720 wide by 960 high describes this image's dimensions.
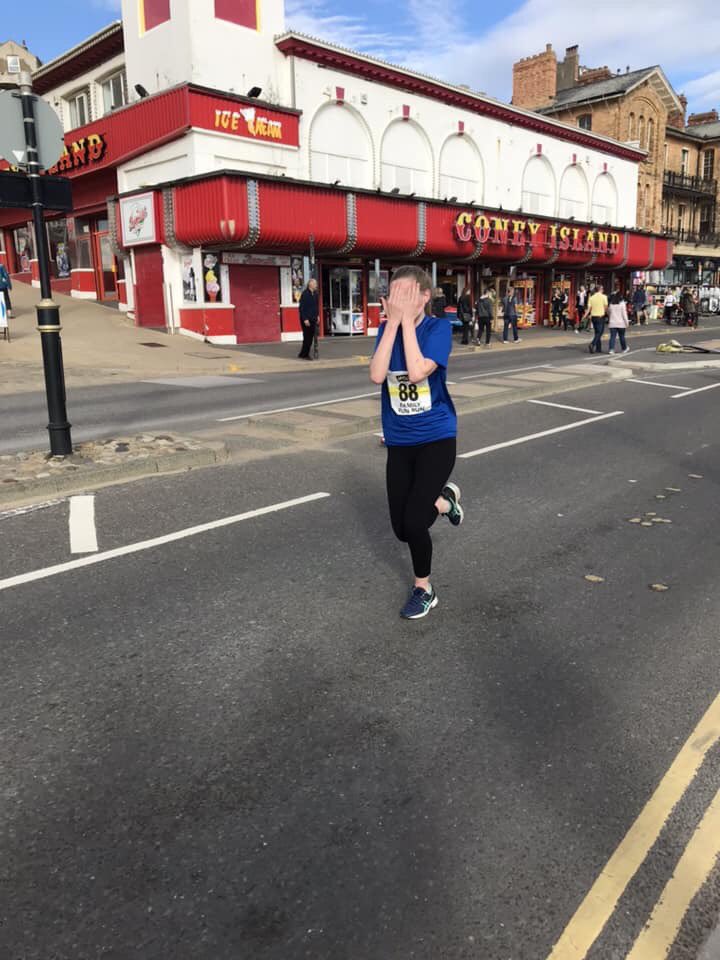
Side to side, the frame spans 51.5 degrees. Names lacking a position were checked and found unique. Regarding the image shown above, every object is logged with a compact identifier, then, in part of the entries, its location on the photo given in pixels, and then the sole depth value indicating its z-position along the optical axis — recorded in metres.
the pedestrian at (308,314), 19.28
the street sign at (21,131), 6.75
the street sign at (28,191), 6.80
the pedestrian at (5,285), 20.00
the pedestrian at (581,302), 35.53
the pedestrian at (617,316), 21.58
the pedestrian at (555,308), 35.88
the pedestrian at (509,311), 28.12
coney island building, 22.75
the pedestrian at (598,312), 22.34
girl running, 3.80
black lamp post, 6.90
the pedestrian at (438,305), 15.00
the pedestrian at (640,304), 38.25
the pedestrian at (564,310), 35.47
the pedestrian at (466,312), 26.59
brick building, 45.56
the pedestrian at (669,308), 40.34
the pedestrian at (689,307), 37.38
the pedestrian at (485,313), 26.56
